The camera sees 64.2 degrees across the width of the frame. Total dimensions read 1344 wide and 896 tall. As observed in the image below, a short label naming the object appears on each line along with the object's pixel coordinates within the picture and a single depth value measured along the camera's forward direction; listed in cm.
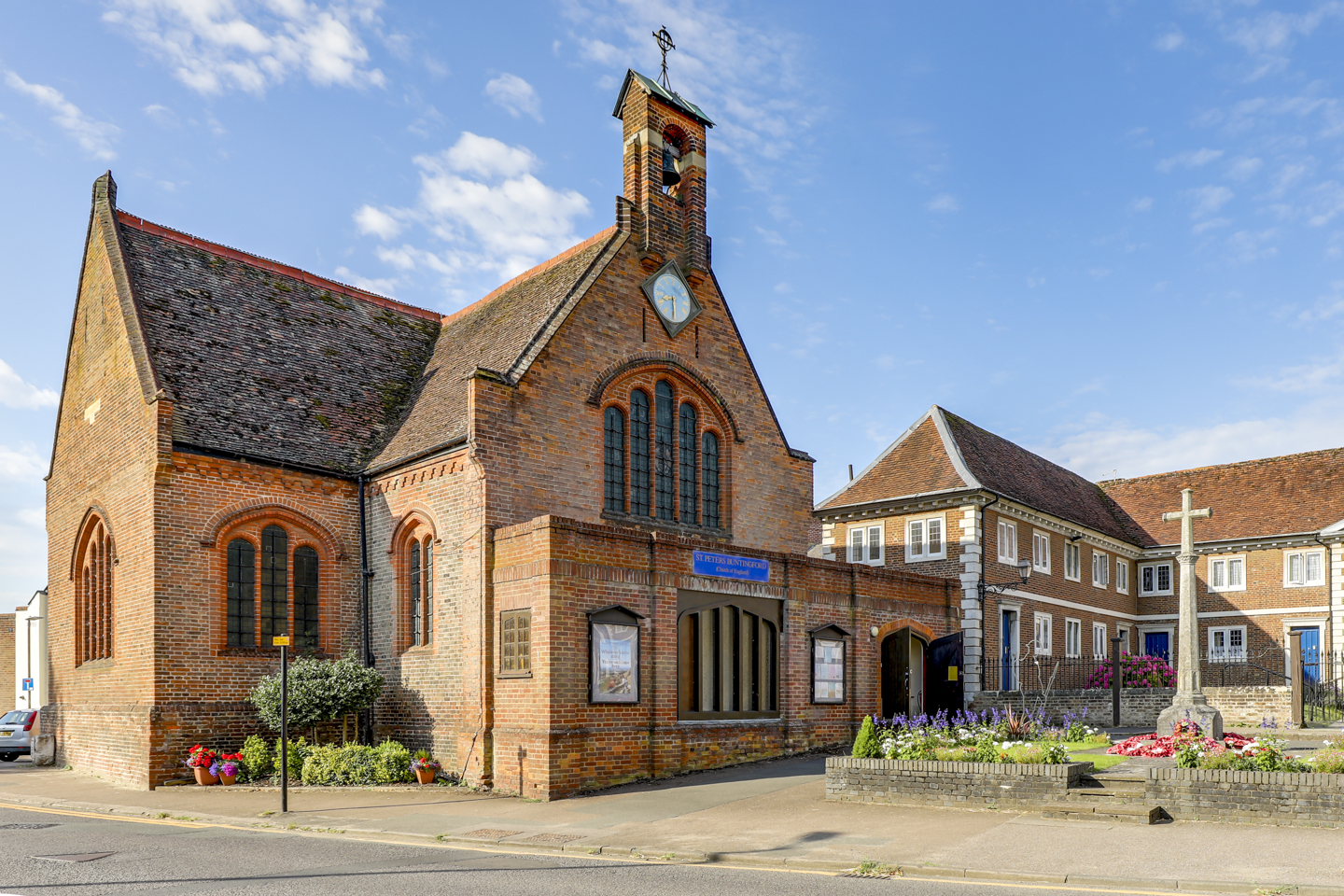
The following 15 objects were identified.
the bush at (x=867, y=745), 1567
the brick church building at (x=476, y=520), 1852
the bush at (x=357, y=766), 1854
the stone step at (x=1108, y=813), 1291
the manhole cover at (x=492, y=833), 1336
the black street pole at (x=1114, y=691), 2612
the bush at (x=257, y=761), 1938
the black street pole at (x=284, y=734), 1520
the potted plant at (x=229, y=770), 1905
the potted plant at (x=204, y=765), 1906
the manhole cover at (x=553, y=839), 1292
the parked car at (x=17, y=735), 2834
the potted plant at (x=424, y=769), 1850
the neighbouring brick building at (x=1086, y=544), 3206
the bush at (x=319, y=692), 1955
